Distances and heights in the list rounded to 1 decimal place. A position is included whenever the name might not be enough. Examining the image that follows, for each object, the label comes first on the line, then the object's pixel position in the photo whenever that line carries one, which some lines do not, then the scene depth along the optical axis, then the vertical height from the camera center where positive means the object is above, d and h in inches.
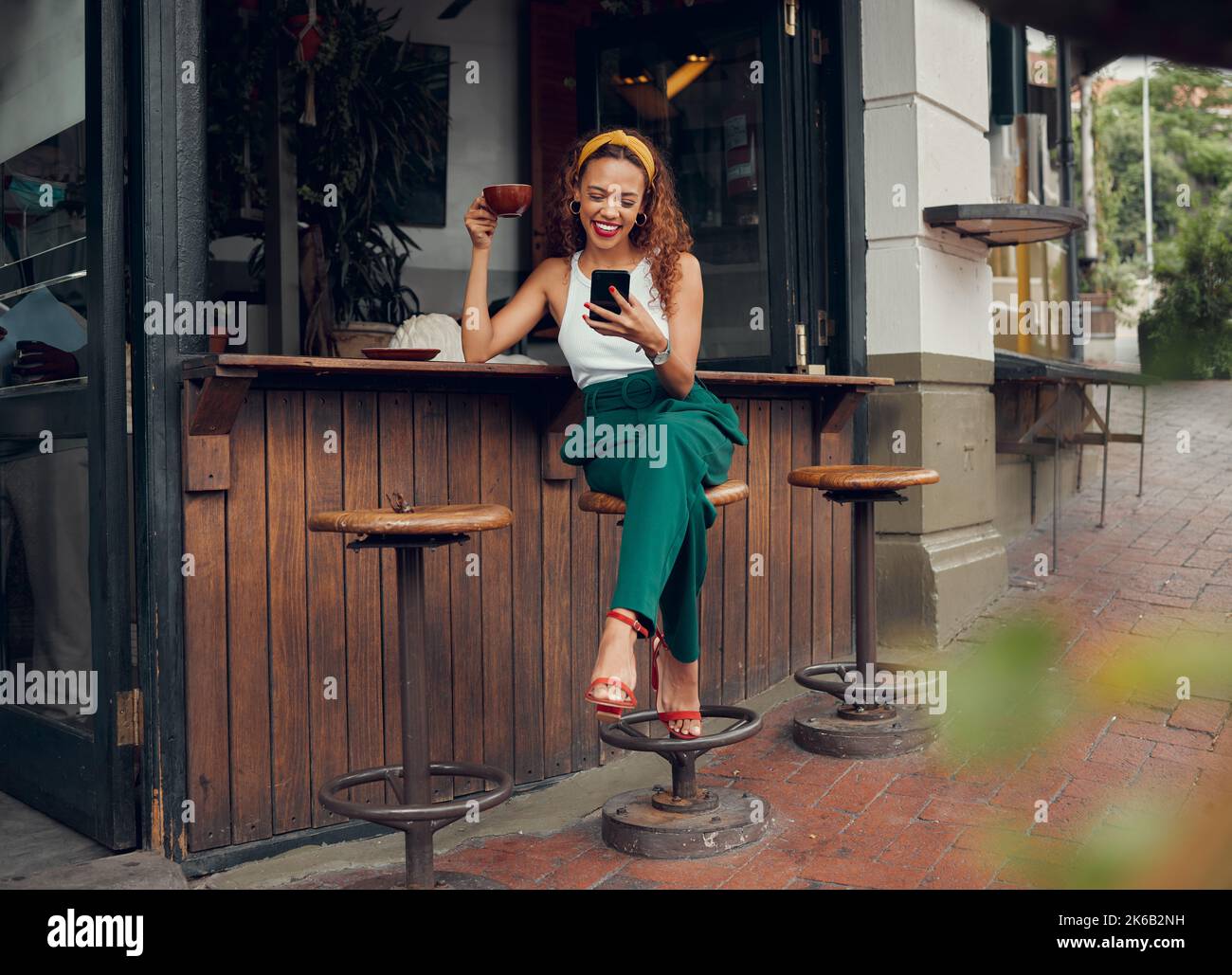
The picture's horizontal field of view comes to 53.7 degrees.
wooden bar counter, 115.0 -9.6
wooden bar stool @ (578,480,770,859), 116.5 -32.1
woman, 108.6 +12.9
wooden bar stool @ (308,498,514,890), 97.4 -14.8
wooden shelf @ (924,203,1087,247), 175.3 +39.5
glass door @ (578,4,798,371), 178.9 +53.0
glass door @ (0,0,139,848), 117.8 +6.7
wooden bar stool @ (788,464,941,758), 141.7 -24.4
